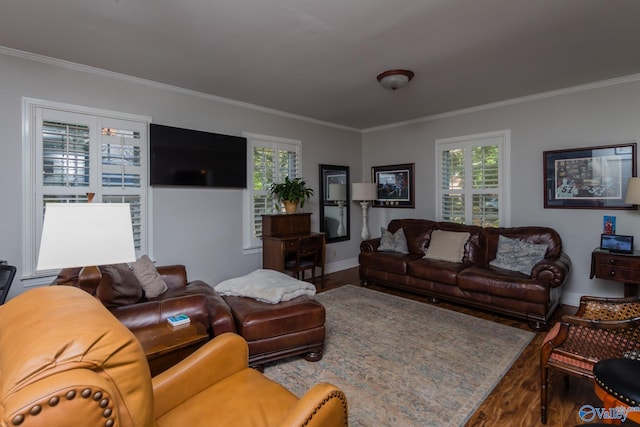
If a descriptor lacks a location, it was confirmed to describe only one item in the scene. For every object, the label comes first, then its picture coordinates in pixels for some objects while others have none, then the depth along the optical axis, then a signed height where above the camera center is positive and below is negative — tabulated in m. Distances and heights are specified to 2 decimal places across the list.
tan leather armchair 0.58 -0.33
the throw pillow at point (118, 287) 1.97 -0.53
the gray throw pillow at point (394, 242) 4.71 -0.53
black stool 1.30 -0.78
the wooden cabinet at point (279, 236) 4.18 -0.37
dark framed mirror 5.43 +0.10
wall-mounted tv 3.55 +0.64
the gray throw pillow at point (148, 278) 2.72 -0.60
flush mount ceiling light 3.19 +1.35
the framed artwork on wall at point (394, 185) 5.44 +0.41
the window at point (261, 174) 4.44 +0.53
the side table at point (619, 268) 3.02 -0.62
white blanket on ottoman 2.67 -0.71
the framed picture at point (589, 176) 3.51 +0.35
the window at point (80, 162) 2.89 +0.50
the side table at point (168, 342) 1.62 -0.71
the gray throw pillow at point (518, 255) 3.55 -0.57
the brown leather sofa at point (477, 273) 3.19 -0.78
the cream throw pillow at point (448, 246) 4.15 -0.53
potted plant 4.52 +0.25
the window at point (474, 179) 4.42 +0.42
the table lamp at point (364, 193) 5.38 +0.26
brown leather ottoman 2.35 -0.93
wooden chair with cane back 1.74 -0.82
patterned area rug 2.01 -1.26
